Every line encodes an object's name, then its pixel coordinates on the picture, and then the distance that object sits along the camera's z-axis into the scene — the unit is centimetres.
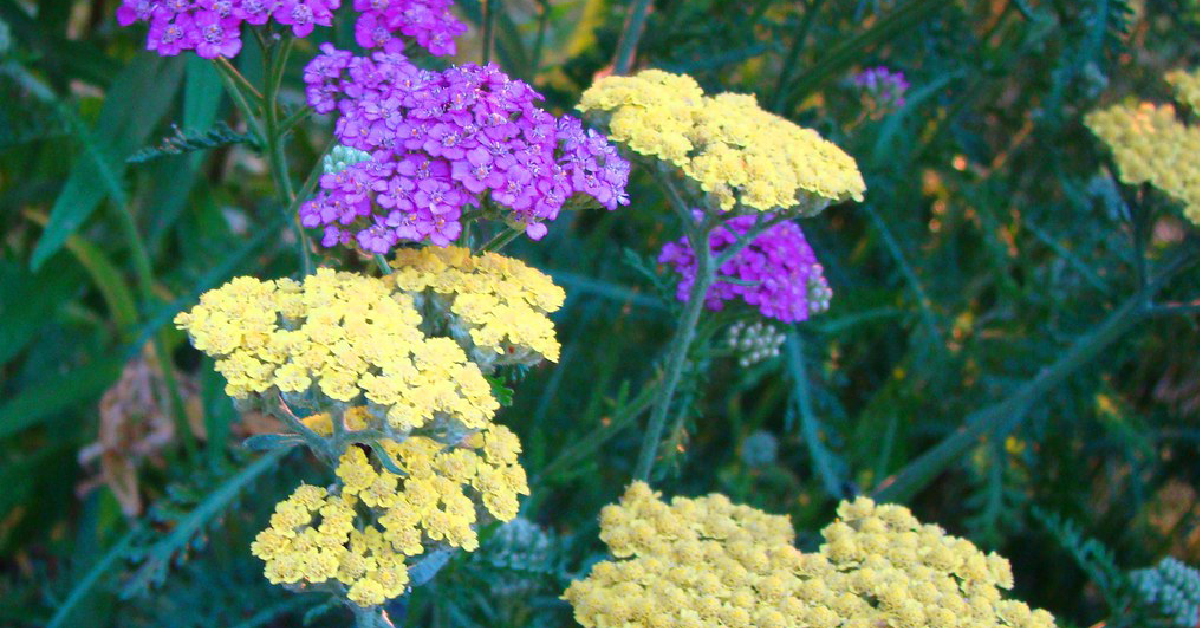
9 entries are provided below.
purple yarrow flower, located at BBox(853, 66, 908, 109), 68
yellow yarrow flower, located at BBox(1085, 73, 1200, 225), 64
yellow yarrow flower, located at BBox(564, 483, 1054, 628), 52
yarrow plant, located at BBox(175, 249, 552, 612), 49
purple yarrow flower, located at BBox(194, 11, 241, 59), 51
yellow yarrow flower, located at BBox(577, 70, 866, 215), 54
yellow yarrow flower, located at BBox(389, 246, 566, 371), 51
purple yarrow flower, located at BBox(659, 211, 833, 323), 58
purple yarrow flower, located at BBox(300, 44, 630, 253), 51
